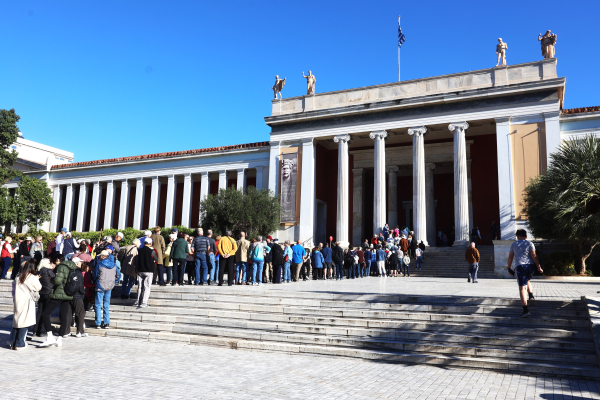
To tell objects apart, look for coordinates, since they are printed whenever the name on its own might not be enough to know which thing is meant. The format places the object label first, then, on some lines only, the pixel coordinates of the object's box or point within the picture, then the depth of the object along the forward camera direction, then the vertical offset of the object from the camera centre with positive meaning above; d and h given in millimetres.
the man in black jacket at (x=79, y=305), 8297 -844
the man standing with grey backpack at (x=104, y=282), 8891 -450
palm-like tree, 14578 +2172
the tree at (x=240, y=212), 24438 +2540
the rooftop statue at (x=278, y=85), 28922 +10892
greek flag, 27719 +13250
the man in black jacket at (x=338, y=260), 16875 +27
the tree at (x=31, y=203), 31828 +3847
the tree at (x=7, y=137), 30766 +8023
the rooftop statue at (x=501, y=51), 23359 +10647
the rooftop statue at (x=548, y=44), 22547 +10639
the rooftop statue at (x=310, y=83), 27906 +10710
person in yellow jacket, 11868 +198
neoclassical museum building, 22516 +6125
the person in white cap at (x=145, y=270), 9664 -230
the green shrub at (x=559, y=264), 16431 -44
